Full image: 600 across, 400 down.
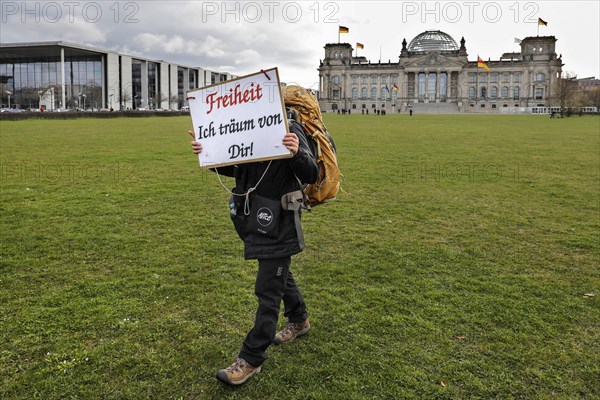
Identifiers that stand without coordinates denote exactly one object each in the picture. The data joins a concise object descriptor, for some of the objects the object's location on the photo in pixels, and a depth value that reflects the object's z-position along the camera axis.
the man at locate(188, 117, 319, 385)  4.11
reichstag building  139.00
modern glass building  112.50
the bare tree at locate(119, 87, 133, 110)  118.62
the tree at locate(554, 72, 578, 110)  86.69
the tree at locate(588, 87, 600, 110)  121.32
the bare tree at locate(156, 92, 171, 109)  127.00
